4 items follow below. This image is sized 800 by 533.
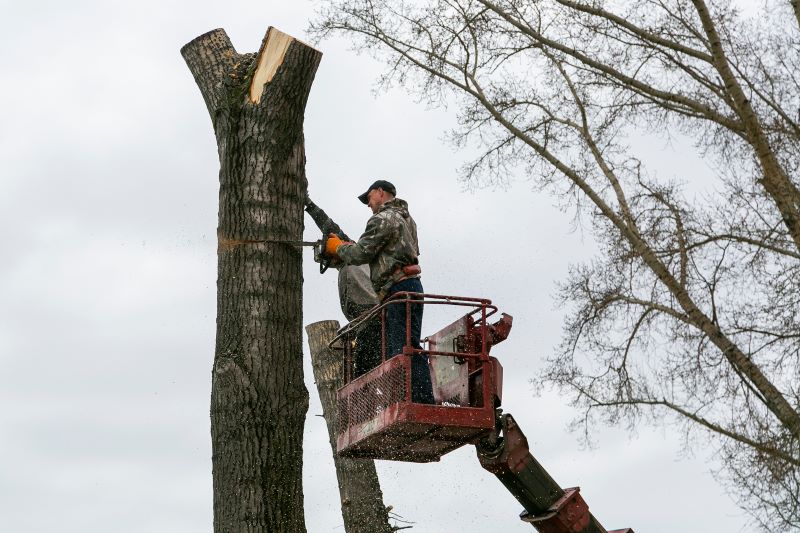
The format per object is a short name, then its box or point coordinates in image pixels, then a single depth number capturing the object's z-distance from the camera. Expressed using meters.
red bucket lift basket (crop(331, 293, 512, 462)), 16.84
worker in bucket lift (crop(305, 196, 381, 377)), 18.98
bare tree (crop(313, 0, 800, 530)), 28.16
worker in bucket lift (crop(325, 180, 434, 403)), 17.97
